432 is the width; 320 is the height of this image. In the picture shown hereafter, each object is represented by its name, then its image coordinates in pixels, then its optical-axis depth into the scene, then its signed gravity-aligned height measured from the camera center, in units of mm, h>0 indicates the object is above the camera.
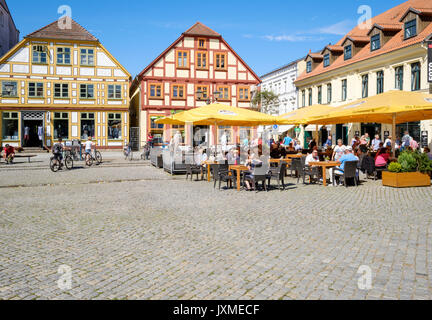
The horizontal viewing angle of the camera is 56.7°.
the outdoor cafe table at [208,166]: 14391 -729
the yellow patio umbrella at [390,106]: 12266 +1298
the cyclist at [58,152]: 18609 -288
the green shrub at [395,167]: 12340 -629
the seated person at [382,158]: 14227 -403
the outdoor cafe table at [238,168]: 12031 -673
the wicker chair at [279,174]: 11996 -830
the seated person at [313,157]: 14274 -376
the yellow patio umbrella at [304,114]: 16828 +1426
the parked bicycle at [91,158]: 21605 -703
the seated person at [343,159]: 12875 -401
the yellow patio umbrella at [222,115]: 14055 +1131
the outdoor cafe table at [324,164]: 13008 -572
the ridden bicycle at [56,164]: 18531 -845
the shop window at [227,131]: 41500 +1590
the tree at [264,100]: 48306 +5882
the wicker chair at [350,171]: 12445 -758
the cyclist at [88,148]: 21597 -113
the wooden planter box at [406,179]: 12211 -1001
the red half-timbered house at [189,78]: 39000 +6838
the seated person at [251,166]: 11820 -593
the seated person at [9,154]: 22855 -475
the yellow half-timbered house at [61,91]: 35594 +5043
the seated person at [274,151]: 16797 -192
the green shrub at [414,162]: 12414 -473
